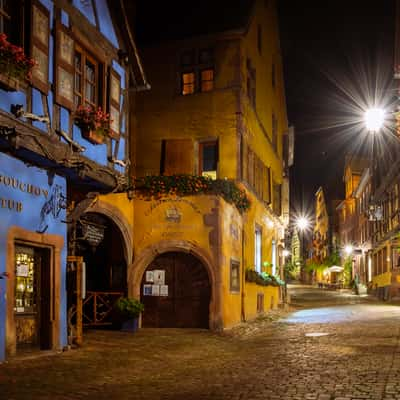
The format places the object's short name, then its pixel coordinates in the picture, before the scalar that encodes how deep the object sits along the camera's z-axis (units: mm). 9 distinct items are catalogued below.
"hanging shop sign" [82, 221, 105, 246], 14391
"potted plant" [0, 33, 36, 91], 9750
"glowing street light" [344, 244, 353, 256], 57350
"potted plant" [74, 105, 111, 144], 12617
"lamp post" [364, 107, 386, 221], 13643
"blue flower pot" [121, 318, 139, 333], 17062
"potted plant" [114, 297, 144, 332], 16750
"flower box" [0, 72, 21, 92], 9930
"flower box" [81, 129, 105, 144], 12805
